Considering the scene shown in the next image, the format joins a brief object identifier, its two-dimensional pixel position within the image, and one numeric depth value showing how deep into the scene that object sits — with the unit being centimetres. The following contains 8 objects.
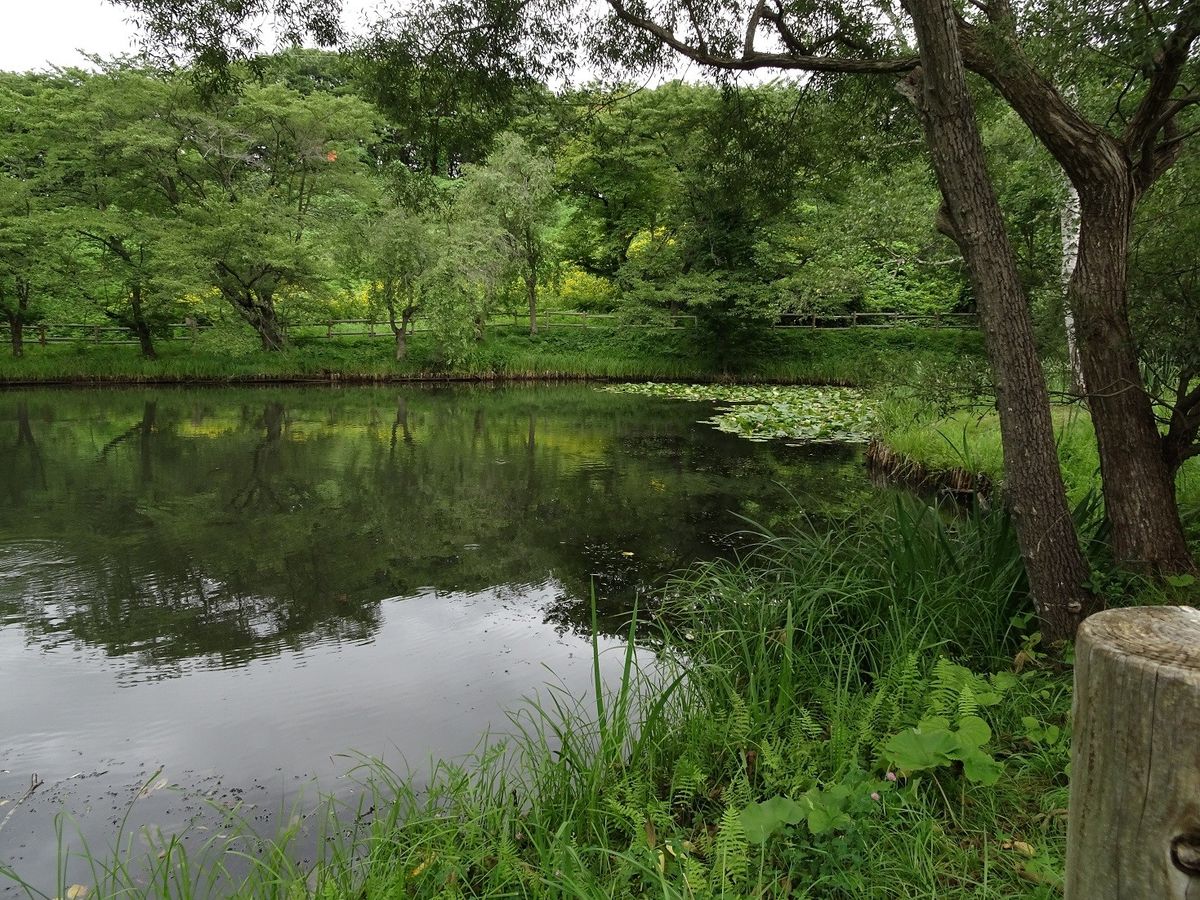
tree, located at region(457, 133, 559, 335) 2223
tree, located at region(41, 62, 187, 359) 1942
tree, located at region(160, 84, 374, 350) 1992
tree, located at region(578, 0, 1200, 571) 347
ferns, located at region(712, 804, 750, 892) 207
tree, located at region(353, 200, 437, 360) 2166
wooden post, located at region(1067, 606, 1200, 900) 82
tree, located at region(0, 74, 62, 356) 1948
